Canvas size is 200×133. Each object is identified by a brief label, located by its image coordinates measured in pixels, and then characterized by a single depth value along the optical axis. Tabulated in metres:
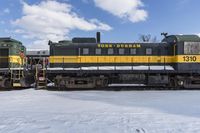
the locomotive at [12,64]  8.81
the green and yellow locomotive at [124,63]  8.88
